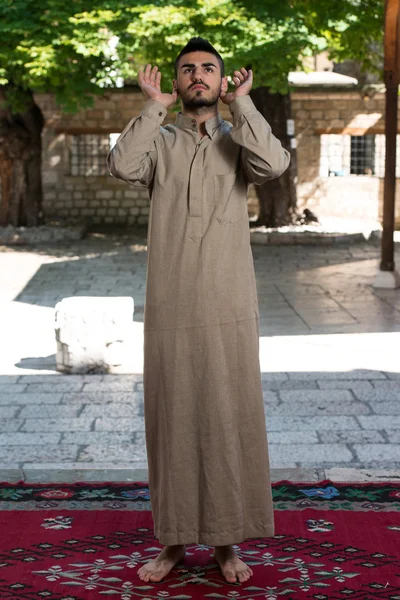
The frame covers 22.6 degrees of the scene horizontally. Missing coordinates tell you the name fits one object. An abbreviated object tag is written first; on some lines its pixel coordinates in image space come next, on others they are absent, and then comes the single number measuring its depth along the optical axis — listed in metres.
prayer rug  3.48
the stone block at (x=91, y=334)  7.35
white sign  19.08
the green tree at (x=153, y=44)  15.33
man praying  3.54
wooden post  11.17
